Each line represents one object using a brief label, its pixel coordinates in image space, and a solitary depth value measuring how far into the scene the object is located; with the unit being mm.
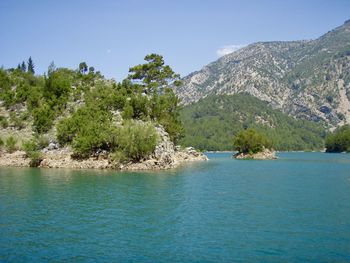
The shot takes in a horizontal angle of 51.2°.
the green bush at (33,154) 74500
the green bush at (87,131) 74375
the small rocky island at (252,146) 144375
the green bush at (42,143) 79062
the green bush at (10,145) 81188
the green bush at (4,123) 89300
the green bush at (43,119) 84125
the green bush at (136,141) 71688
